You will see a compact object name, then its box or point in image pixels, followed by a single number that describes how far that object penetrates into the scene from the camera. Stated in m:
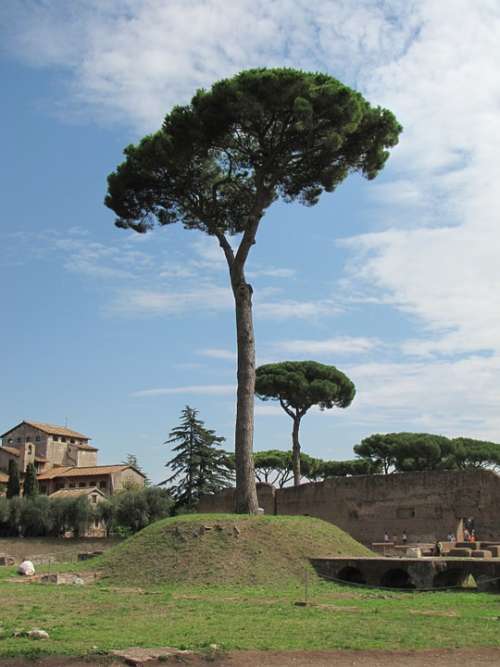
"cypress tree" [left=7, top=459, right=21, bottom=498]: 40.22
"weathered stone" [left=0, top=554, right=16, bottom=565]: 20.63
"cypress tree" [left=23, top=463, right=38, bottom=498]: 40.31
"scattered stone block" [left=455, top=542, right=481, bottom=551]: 17.75
